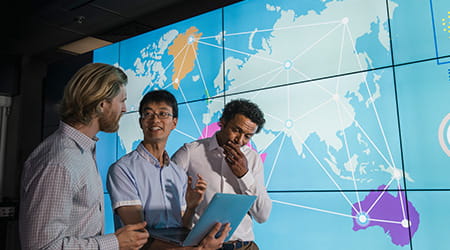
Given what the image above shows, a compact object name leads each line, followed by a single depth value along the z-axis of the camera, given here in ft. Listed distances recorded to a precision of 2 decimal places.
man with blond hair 3.44
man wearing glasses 5.09
